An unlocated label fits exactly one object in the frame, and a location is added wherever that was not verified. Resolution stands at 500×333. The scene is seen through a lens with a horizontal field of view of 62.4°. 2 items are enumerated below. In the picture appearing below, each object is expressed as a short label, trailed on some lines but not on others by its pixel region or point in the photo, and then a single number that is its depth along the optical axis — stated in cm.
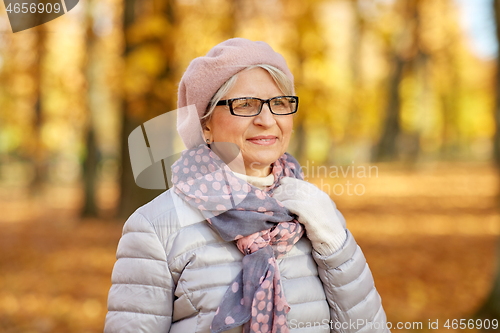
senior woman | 173
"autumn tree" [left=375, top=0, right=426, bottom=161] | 1482
